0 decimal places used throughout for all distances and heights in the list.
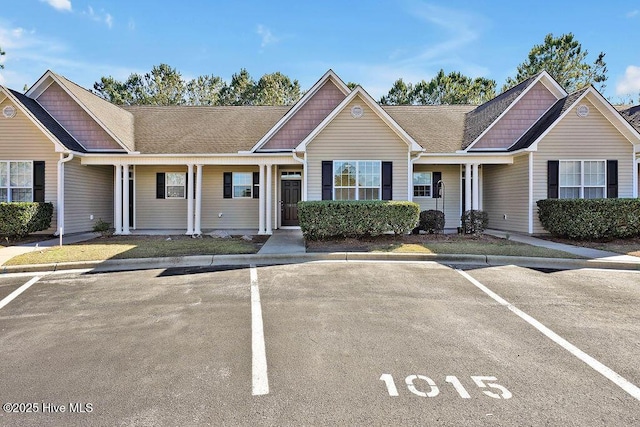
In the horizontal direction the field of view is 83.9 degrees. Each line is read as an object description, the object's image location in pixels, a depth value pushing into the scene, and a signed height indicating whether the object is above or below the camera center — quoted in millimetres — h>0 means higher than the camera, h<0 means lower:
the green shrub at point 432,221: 12656 -225
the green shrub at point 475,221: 12711 -227
